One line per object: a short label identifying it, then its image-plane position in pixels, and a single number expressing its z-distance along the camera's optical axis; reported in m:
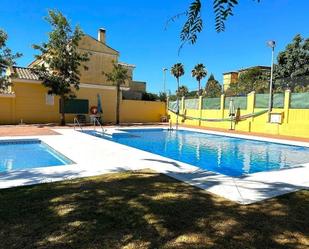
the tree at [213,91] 21.42
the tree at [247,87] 18.12
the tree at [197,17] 1.58
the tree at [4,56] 15.66
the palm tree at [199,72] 41.50
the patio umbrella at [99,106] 21.06
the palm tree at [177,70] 41.38
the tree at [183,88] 53.09
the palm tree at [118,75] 21.12
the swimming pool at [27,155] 8.55
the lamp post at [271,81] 15.85
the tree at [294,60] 28.06
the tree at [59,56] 18.28
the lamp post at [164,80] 30.23
